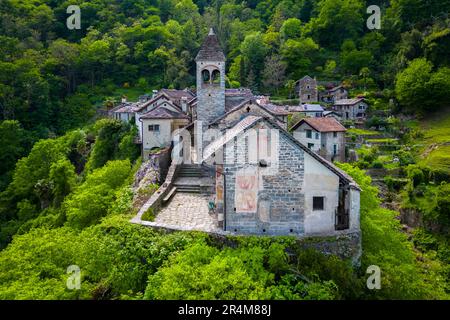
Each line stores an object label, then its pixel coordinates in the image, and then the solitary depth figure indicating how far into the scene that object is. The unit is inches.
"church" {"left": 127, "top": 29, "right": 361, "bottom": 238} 691.4
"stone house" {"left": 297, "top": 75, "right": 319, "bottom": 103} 2753.4
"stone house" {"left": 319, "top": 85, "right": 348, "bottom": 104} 2716.5
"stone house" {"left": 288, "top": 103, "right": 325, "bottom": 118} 2219.5
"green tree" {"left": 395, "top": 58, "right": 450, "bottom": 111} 2346.2
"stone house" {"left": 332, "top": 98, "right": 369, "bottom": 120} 2426.2
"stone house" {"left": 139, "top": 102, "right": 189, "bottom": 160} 1312.7
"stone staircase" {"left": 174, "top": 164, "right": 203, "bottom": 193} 1027.5
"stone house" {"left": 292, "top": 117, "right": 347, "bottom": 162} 1742.1
